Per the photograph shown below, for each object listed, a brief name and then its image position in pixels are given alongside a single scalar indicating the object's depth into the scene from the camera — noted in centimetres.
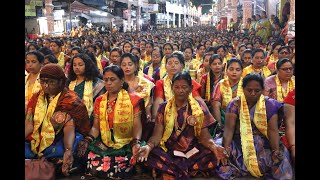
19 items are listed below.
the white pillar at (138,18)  2235
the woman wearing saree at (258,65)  434
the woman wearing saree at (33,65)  350
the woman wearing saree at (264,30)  1025
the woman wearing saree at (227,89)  346
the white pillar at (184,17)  4592
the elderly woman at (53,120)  261
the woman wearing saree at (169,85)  317
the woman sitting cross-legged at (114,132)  260
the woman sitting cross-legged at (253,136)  250
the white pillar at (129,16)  2106
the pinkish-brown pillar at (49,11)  1149
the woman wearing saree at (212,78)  394
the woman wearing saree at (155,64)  493
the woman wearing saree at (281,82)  341
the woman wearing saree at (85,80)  332
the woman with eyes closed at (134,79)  362
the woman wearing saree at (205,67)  458
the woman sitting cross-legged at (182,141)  254
